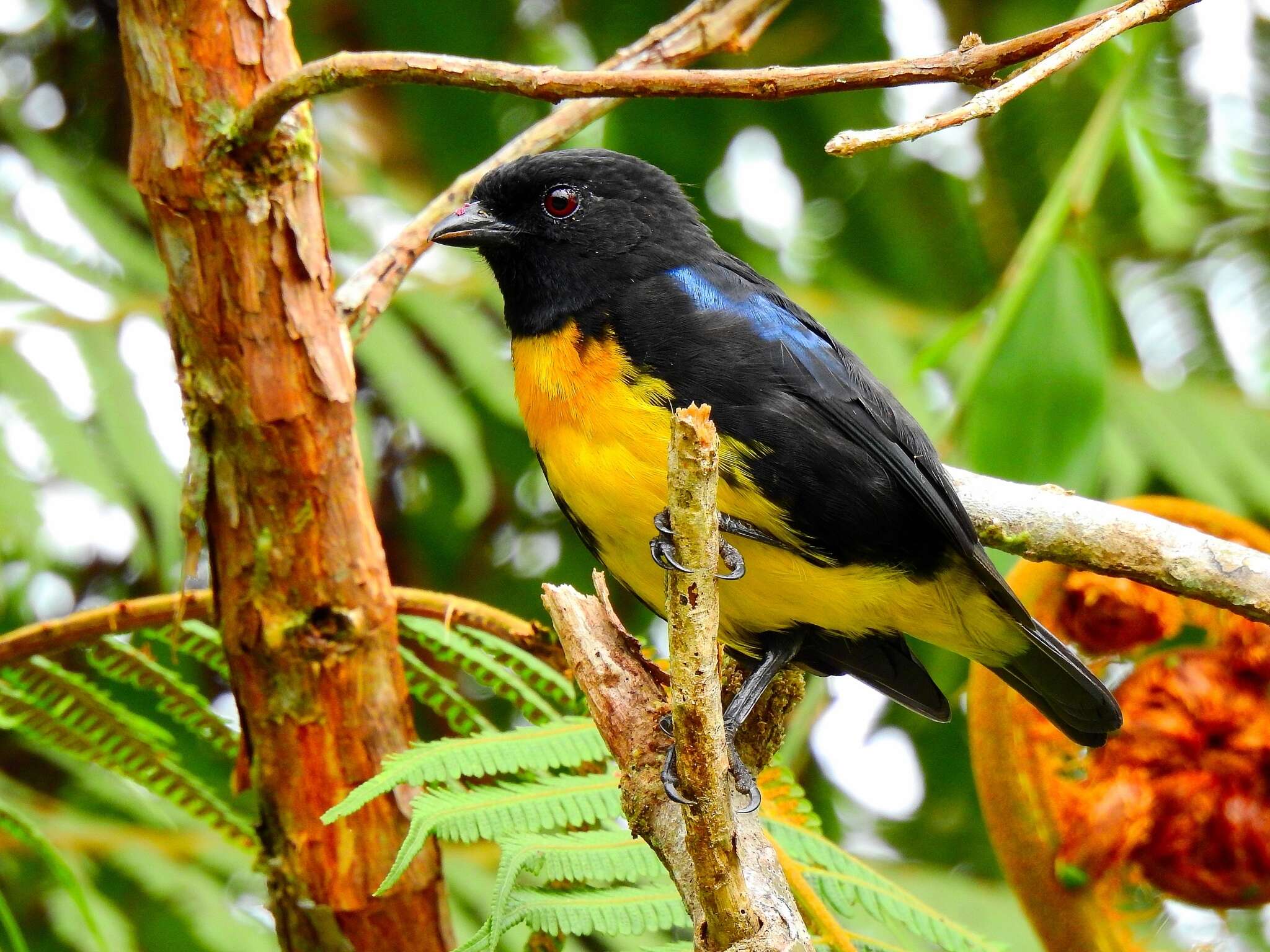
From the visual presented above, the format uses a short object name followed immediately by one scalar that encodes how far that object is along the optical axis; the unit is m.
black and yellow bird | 5.62
